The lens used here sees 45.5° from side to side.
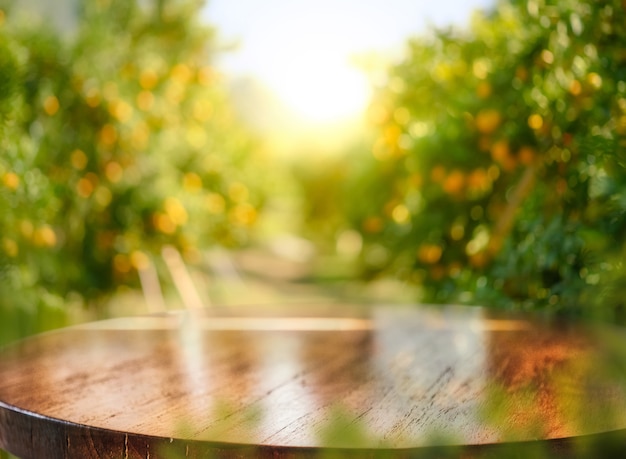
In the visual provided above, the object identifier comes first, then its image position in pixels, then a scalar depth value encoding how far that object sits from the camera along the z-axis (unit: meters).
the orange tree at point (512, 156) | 1.84
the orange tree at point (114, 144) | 3.21
